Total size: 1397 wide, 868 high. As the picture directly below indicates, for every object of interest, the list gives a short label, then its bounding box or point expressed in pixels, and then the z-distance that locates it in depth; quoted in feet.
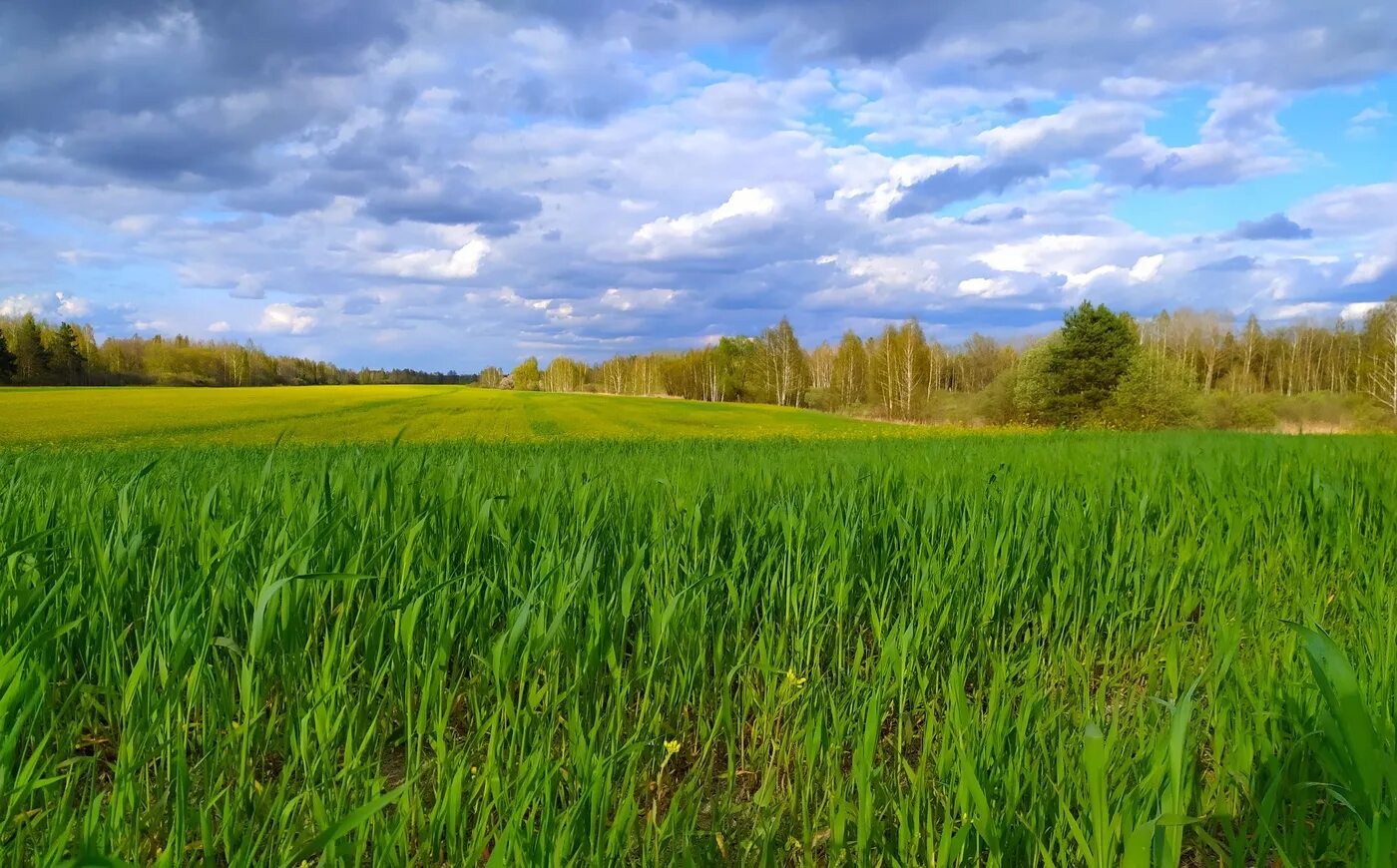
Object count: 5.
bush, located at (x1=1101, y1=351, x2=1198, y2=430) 128.36
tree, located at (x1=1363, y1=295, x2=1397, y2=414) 185.83
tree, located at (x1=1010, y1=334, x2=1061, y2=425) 139.44
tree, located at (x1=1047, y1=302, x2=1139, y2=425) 134.51
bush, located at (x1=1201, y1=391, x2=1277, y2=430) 146.10
